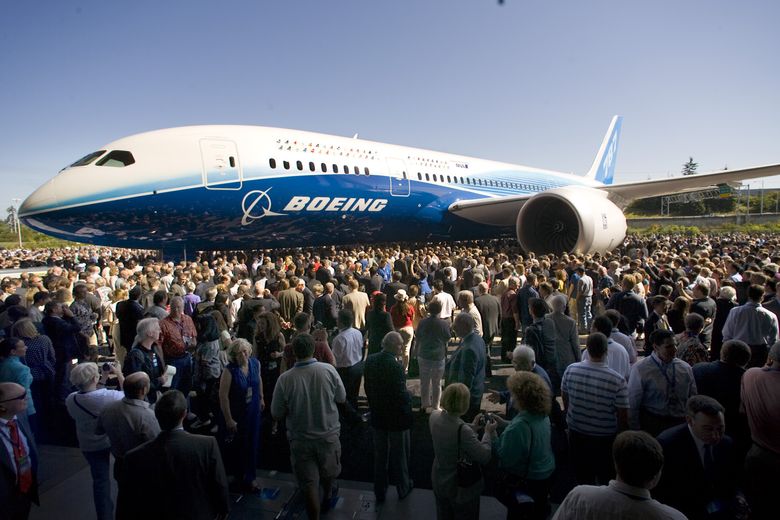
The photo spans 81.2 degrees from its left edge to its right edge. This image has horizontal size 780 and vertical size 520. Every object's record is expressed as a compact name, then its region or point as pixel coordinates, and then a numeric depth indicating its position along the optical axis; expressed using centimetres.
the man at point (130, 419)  281
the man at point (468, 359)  400
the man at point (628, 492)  167
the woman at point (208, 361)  447
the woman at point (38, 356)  436
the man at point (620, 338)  416
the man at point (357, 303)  628
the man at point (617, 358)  376
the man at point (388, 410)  343
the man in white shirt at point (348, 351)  474
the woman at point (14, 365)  368
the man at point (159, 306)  546
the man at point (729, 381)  314
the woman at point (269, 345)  456
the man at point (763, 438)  261
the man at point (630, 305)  570
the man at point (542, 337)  426
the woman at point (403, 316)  594
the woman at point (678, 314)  507
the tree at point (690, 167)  8351
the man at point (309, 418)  312
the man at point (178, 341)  475
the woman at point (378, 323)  539
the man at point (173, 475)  221
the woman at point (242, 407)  356
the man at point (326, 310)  633
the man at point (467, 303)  507
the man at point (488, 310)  622
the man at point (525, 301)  654
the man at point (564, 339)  436
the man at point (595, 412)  304
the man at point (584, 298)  763
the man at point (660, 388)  310
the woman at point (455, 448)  254
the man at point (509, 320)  660
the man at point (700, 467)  234
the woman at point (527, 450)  246
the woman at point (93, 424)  310
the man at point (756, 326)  445
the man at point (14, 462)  256
